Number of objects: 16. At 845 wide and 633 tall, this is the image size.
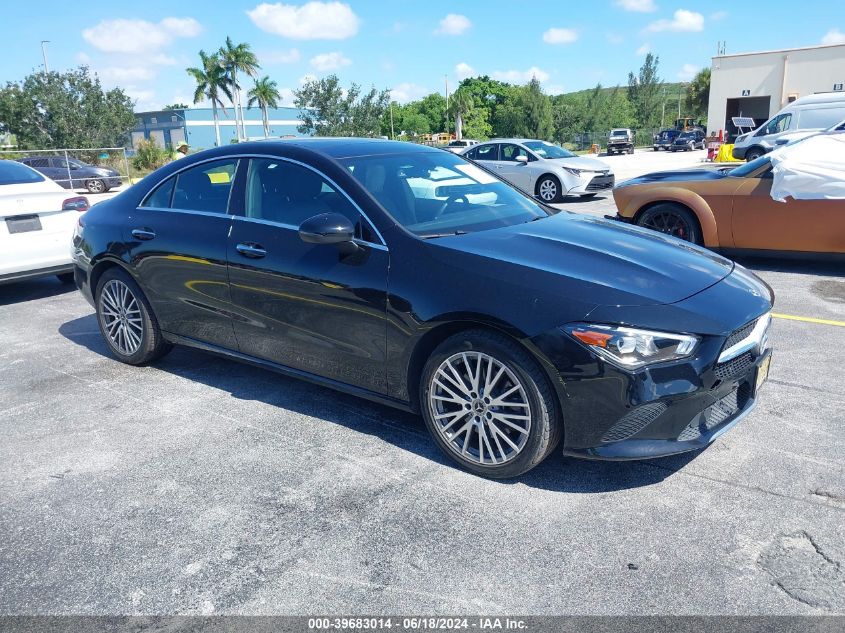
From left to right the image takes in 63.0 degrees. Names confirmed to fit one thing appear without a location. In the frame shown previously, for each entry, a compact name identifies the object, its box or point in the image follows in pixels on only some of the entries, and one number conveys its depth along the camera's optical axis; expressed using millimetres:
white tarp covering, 7262
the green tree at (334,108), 43375
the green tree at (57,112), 33125
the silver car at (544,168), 15375
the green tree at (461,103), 82875
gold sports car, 7391
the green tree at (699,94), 81938
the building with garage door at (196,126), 83750
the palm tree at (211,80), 69125
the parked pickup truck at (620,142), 53094
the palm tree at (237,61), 69000
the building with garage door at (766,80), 47969
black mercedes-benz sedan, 3070
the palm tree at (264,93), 69250
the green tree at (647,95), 87625
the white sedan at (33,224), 7066
